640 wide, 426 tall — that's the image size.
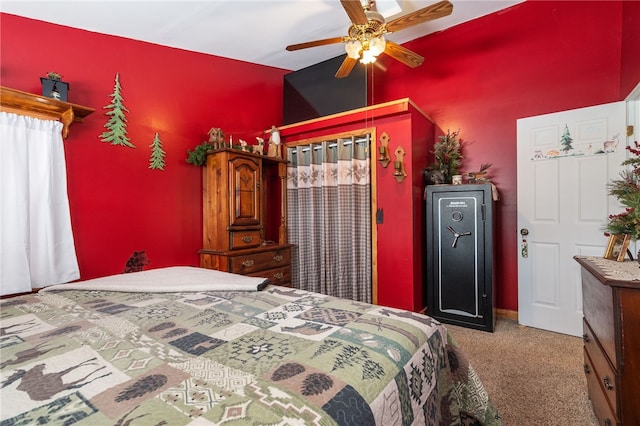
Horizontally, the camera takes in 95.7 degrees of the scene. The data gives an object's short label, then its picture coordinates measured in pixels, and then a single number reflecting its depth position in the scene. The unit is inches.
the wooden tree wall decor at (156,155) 104.8
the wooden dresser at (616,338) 44.6
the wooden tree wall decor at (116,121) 95.0
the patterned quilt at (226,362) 23.9
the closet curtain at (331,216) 127.2
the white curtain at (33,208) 75.2
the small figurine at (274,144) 139.5
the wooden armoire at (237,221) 111.6
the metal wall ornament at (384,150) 118.6
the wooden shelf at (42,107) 75.3
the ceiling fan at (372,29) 77.2
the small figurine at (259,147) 132.1
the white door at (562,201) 101.3
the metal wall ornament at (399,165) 115.4
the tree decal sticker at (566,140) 107.3
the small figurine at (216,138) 115.2
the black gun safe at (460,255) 108.9
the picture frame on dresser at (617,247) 58.9
